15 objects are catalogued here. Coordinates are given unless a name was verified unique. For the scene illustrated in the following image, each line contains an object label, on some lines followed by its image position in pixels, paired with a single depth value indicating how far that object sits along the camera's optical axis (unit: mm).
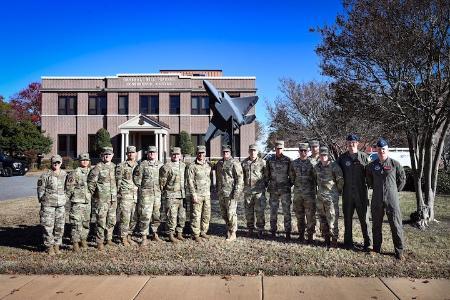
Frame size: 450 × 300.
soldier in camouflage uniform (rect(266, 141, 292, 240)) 7473
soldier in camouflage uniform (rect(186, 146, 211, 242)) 7453
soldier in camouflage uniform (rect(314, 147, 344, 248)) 6805
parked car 26000
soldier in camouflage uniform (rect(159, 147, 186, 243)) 7430
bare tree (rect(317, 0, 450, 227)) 8266
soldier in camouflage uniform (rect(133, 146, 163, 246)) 7207
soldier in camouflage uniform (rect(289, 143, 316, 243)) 7145
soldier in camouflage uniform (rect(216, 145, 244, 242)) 7520
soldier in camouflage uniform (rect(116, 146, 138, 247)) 7180
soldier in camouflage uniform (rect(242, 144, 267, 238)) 7613
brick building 35375
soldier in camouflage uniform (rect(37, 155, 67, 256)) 6598
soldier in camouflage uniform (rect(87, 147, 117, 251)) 6988
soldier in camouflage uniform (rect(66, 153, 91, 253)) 6805
